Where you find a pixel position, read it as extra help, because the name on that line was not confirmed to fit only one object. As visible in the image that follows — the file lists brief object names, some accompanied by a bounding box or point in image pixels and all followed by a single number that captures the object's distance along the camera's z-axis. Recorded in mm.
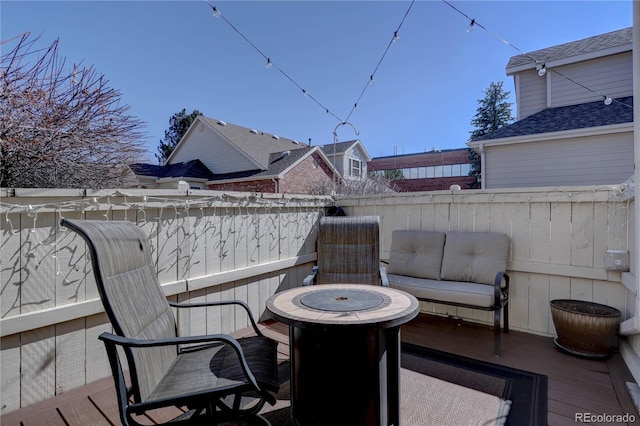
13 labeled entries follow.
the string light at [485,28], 3697
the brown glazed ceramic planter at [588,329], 2580
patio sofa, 2922
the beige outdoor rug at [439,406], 1861
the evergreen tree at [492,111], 16906
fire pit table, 1554
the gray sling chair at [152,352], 1256
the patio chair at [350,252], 3215
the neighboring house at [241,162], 12703
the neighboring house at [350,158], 16250
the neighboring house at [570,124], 6375
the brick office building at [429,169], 20141
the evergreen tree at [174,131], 21938
